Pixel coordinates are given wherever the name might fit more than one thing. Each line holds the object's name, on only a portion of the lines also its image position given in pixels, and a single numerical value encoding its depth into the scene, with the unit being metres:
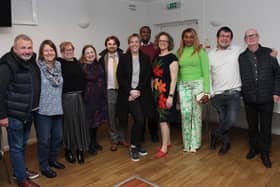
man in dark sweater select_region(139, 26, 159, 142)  3.38
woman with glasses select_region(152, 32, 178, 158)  2.74
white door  4.42
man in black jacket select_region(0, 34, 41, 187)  1.95
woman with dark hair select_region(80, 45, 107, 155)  2.73
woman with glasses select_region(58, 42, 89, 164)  2.52
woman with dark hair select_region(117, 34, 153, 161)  2.74
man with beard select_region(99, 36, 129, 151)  2.88
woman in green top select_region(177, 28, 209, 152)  2.79
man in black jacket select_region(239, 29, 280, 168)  2.55
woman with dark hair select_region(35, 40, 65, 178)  2.28
